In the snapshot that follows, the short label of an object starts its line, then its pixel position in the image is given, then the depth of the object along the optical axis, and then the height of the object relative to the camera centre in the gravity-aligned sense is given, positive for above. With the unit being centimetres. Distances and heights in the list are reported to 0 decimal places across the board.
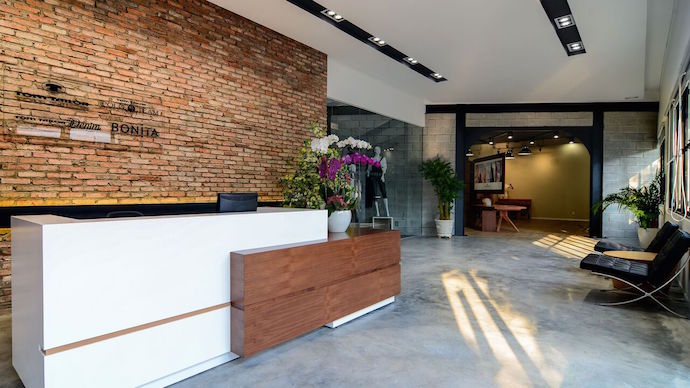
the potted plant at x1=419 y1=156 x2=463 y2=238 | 1034 +14
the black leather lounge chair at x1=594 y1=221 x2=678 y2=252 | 525 -71
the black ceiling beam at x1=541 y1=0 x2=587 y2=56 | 539 +249
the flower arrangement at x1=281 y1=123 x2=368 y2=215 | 393 +11
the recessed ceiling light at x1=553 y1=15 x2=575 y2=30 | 579 +249
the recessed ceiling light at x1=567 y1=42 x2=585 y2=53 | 683 +250
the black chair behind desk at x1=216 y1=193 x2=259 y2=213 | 320 -11
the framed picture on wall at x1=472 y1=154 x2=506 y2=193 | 1350 +62
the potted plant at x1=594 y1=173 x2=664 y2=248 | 830 -25
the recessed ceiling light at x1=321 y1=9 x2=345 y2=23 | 583 +255
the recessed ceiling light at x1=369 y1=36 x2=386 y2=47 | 677 +253
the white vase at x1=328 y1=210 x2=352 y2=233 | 407 -30
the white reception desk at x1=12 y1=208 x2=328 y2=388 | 216 -65
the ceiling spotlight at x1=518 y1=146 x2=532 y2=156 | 1466 +149
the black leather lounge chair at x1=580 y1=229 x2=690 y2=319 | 408 -81
